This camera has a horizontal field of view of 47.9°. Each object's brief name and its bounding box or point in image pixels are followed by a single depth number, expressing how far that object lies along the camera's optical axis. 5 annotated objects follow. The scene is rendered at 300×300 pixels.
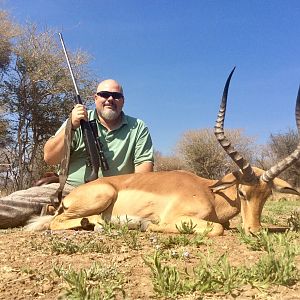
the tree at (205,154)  21.42
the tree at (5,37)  14.48
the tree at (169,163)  23.37
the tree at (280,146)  20.08
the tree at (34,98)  14.45
